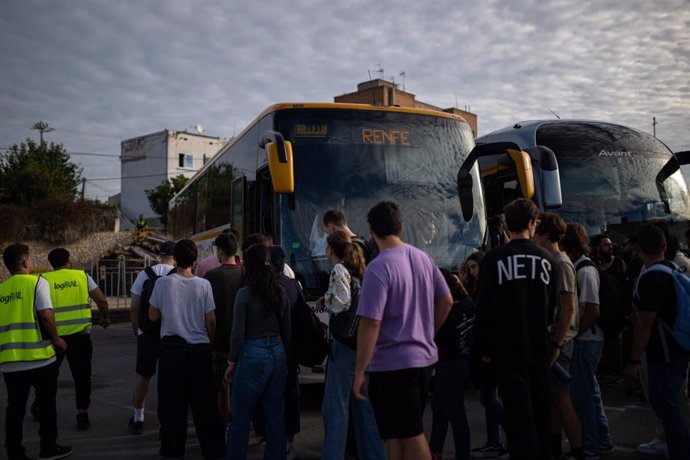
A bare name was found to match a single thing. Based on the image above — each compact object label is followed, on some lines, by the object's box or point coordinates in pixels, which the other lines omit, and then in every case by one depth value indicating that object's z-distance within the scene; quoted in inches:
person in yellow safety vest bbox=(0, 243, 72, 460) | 215.9
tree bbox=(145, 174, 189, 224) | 2066.7
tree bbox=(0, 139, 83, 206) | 1378.0
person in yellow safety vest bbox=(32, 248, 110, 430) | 262.8
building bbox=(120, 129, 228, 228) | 2439.7
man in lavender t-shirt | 143.4
